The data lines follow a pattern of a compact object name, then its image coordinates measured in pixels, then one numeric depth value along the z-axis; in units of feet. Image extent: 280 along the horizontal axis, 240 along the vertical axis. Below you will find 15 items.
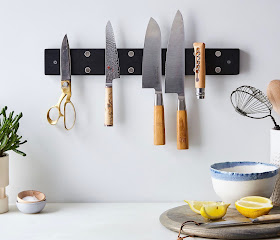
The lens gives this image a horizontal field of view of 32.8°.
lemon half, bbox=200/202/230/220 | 3.79
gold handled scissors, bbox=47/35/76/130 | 4.61
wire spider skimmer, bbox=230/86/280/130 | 4.66
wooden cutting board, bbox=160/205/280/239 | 3.59
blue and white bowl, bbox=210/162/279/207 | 3.96
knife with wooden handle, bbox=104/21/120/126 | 4.60
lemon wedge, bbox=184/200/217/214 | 3.97
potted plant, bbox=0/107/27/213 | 4.33
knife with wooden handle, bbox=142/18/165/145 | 4.57
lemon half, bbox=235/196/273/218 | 3.77
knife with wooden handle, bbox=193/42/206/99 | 4.54
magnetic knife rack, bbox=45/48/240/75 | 4.63
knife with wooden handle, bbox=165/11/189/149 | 4.58
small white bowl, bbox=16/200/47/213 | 4.27
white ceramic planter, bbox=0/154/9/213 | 4.34
